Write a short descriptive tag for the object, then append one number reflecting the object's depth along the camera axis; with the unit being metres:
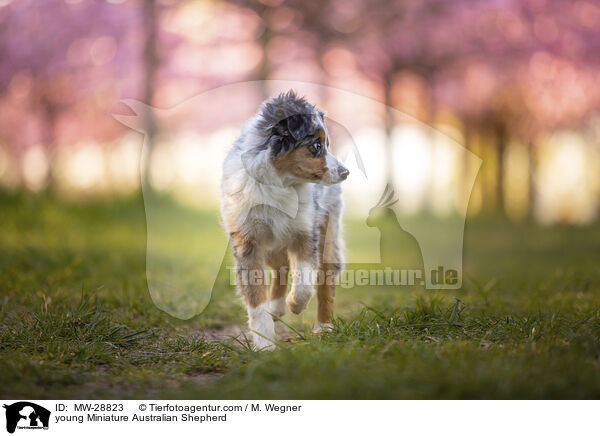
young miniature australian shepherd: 3.75
